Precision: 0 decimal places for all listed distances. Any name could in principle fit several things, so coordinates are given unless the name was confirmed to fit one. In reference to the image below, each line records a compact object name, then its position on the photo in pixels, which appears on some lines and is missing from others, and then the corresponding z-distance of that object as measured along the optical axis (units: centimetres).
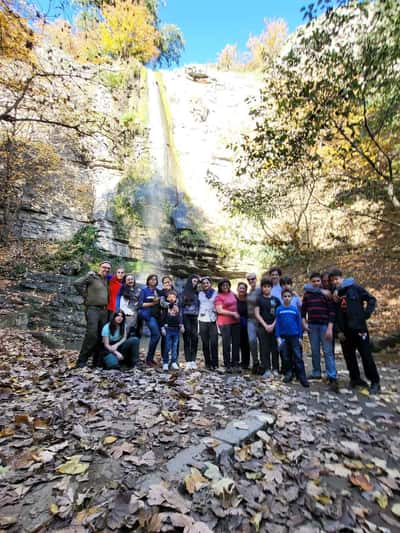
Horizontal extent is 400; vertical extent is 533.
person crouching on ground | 516
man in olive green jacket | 520
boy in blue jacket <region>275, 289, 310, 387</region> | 508
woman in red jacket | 568
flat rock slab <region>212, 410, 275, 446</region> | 277
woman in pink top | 572
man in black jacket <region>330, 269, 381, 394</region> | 459
